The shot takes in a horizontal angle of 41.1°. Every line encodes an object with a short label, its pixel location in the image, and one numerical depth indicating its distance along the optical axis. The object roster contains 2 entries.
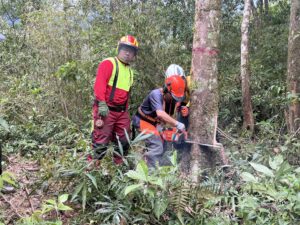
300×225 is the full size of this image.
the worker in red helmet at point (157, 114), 4.46
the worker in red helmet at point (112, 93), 4.61
